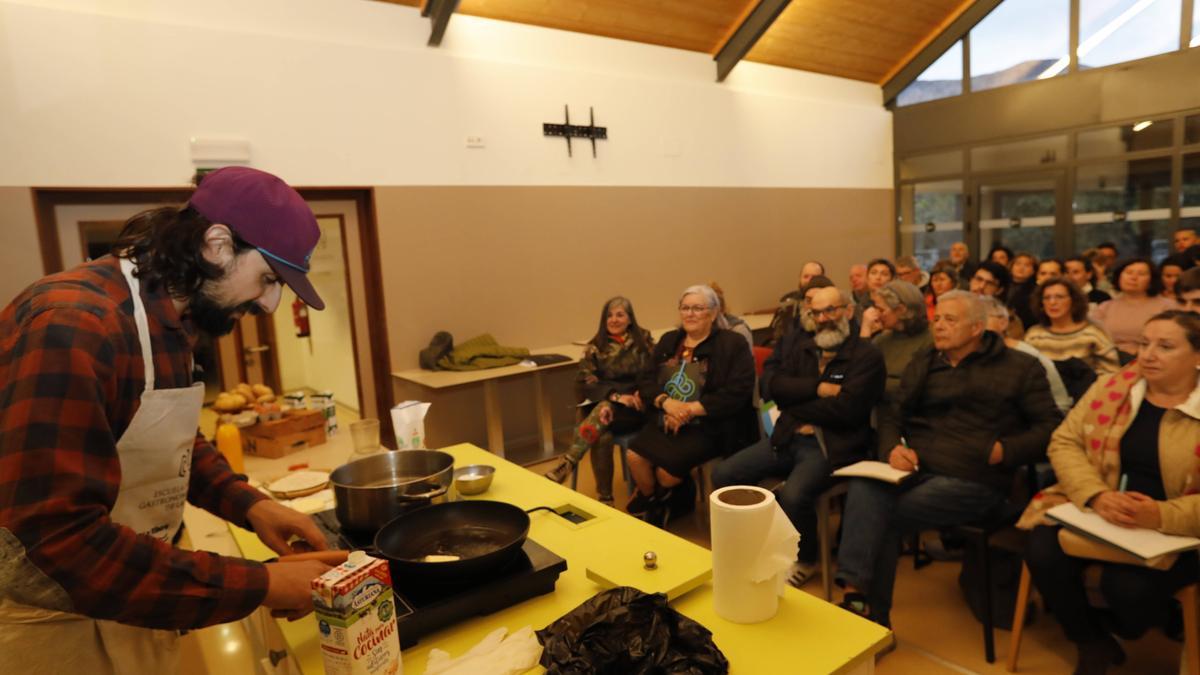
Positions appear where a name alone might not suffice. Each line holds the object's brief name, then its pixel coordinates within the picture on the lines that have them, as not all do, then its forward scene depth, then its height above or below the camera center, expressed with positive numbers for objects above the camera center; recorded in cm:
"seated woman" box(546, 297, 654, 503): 366 -60
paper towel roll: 113 -48
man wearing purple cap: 87 -17
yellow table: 107 -59
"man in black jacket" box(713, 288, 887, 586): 279 -63
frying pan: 117 -47
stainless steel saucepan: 141 -43
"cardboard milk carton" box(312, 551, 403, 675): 94 -45
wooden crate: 279 -57
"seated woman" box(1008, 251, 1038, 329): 479 -26
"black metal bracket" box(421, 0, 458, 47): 440 +177
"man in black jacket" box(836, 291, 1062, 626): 242 -72
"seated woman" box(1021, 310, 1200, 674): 196 -74
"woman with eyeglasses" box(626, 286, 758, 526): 324 -65
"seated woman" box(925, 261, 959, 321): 485 -20
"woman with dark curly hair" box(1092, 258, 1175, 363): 397 -35
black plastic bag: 99 -54
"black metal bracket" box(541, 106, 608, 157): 521 +114
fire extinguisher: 548 -16
